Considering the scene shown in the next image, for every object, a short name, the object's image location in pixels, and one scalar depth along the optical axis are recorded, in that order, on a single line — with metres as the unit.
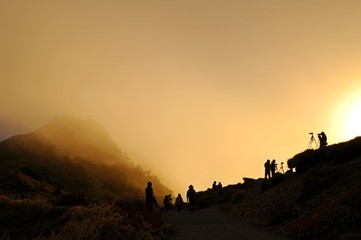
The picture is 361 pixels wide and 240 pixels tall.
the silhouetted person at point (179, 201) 37.51
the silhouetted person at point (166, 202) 40.43
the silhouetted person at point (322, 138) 41.75
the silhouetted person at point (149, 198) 27.16
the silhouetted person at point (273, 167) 43.15
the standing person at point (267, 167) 41.53
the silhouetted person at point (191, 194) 35.50
